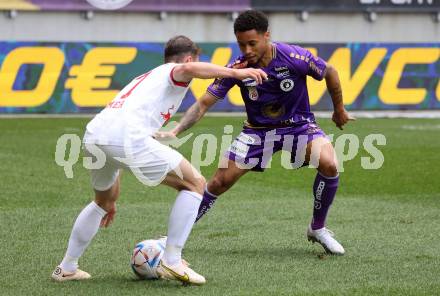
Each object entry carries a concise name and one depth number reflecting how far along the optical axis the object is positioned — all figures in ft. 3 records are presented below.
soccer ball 50.75
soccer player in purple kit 57.88
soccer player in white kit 48.60
